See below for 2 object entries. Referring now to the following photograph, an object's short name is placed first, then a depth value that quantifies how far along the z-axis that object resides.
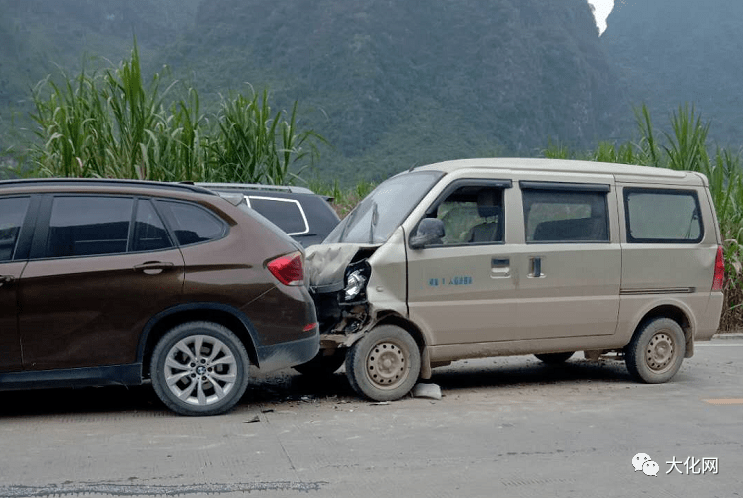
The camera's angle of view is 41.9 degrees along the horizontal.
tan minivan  8.05
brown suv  7.02
